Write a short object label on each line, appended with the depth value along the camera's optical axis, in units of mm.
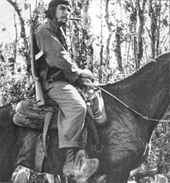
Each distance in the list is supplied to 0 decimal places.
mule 6766
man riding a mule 6664
